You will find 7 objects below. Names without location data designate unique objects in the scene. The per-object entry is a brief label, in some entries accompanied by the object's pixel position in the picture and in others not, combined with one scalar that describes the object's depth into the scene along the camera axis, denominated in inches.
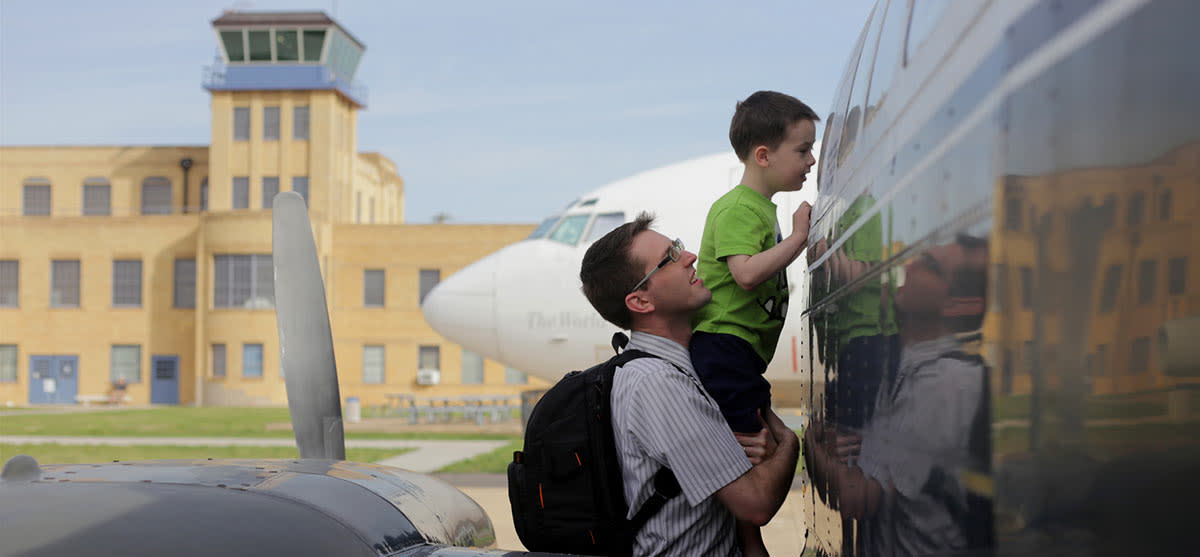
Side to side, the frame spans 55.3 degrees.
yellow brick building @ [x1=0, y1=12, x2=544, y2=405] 1962.4
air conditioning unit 1980.8
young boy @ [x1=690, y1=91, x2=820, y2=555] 111.4
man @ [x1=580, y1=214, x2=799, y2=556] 96.1
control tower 2112.5
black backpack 99.4
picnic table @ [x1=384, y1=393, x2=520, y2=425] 1261.1
